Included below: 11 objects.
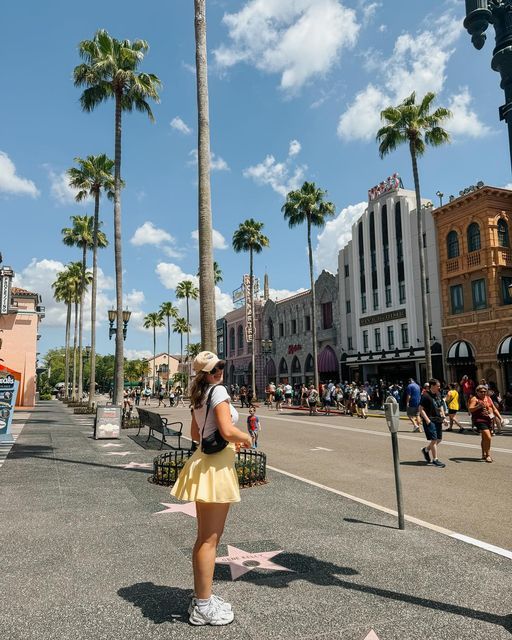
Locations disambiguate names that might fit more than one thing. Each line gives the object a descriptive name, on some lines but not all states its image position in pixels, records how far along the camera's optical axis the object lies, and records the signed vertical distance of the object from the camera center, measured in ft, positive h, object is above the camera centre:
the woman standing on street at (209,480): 11.53 -2.29
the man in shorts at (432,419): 34.96 -2.87
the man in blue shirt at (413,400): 57.21 -2.45
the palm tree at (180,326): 275.59 +32.65
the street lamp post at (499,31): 14.02 +10.88
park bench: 43.42 -3.57
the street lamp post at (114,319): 75.61 +10.35
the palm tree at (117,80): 67.46 +42.93
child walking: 44.19 -3.73
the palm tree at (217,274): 214.07 +47.93
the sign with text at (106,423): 51.29 -3.85
